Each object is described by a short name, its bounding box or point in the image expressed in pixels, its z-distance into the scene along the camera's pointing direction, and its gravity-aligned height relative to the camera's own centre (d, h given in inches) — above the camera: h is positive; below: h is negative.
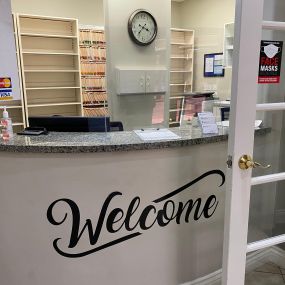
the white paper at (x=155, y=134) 67.2 -12.0
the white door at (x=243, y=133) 48.7 -8.8
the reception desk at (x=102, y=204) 62.7 -26.6
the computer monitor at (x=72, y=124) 78.5 -10.4
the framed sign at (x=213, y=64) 164.7 +11.6
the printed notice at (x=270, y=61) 54.9 +4.3
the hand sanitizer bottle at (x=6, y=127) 68.5 -9.7
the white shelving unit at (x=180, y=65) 140.1 +11.7
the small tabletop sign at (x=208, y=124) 71.4 -9.7
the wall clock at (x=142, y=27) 144.6 +28.4
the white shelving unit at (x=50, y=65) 180.4 +12.6
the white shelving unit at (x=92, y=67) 190.8 +11.5
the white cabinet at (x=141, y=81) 144.9 +1.7
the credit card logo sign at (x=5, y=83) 77.8 +0.6
